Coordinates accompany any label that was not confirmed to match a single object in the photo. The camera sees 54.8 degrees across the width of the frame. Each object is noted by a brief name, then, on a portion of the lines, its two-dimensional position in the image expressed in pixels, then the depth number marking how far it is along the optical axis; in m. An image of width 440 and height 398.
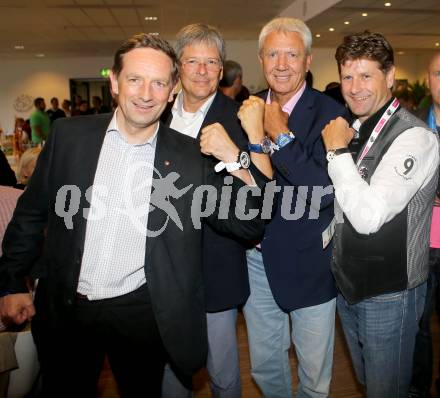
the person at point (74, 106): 12.66
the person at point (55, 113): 11.27
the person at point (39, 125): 8.11
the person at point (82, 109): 12.04
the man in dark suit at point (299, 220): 1.67
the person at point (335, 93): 4.10
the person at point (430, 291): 2.22
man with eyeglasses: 1.82
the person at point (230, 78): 3.50
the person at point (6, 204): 2.12
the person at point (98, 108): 11.57
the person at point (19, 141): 6.58
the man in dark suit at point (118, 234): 1.55
